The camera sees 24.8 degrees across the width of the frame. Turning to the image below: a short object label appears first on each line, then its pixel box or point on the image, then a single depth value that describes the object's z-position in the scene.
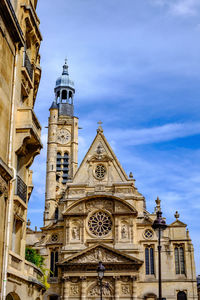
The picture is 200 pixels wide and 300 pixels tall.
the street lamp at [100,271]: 21.80
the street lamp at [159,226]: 15.41
